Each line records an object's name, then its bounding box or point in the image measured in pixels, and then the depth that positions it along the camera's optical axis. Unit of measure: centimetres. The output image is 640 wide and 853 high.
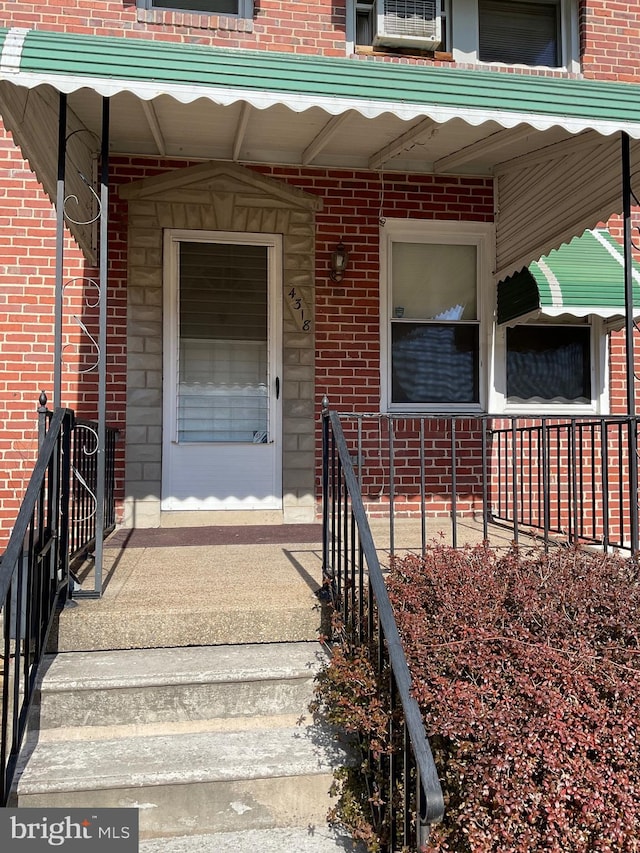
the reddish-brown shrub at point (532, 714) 209
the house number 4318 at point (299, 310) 584
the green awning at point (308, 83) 319
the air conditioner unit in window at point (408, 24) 600
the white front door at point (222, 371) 574
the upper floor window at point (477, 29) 604
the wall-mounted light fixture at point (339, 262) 583
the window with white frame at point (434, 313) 611
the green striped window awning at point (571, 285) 537
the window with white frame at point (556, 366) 625
